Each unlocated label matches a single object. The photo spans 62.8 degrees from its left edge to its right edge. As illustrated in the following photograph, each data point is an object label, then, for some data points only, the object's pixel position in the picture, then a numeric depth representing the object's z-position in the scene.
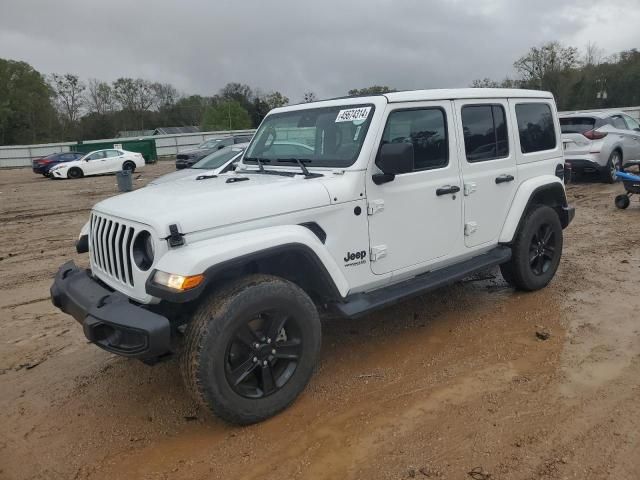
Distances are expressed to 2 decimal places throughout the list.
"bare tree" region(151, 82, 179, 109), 74.12
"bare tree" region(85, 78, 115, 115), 69.56
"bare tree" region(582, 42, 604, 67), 50.67
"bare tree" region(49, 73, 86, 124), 66.75
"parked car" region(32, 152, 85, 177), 28.03
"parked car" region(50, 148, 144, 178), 25.83
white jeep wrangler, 2.99
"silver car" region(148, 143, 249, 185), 10.58
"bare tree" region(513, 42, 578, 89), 52.78
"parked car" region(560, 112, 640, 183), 11.75
